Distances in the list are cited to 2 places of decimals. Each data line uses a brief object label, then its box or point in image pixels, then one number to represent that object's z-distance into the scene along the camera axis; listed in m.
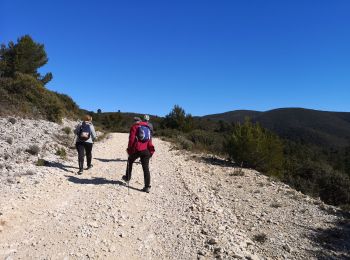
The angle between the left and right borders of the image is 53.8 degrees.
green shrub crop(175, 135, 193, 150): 20.30
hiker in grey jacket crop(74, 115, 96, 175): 10.57
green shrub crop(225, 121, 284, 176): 15.41
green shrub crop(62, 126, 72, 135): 18.50
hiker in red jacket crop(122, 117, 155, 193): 8.86
